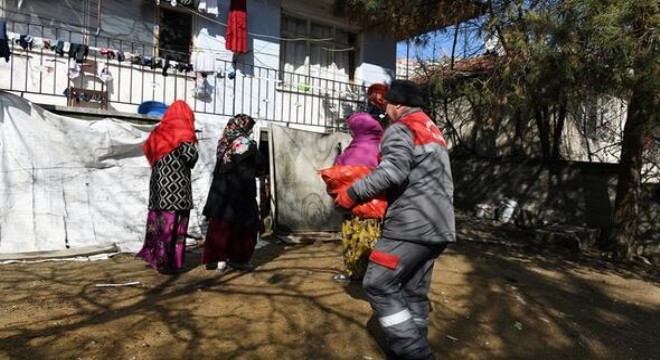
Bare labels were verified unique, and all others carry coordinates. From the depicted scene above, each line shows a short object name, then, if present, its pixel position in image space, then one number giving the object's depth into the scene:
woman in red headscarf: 4.88
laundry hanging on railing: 6.75
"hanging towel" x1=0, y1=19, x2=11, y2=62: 5.80
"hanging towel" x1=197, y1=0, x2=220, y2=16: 8.30
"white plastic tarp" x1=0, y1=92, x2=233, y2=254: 5.45
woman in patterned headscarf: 4.95
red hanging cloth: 8.53
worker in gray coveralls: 2.83
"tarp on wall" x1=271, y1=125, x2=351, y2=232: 7.30
